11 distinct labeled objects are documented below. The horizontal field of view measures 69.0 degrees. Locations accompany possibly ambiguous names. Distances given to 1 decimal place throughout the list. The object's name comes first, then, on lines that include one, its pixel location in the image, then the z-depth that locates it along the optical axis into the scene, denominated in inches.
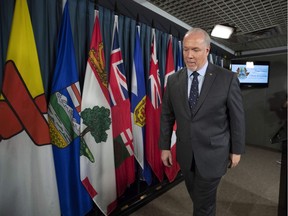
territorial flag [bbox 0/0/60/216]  44.6
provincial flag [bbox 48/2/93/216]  54.2
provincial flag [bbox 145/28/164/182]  82.7
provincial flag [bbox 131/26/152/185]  76.7
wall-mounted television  170.4
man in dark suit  47.8
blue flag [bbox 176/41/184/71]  103.7
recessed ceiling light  102.7
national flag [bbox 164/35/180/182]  93.6
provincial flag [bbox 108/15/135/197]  68.6
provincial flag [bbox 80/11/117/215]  59.9
